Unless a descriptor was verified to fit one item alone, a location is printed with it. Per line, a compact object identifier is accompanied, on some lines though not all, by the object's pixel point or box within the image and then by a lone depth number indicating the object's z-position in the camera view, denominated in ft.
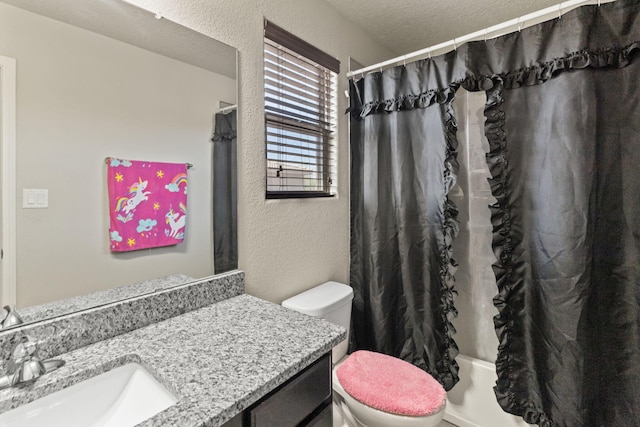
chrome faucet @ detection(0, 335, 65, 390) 2.23
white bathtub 5.11
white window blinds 4.83
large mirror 2.60
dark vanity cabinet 2.29
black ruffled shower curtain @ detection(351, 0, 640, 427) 3.90
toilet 3.89
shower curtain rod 4.02
